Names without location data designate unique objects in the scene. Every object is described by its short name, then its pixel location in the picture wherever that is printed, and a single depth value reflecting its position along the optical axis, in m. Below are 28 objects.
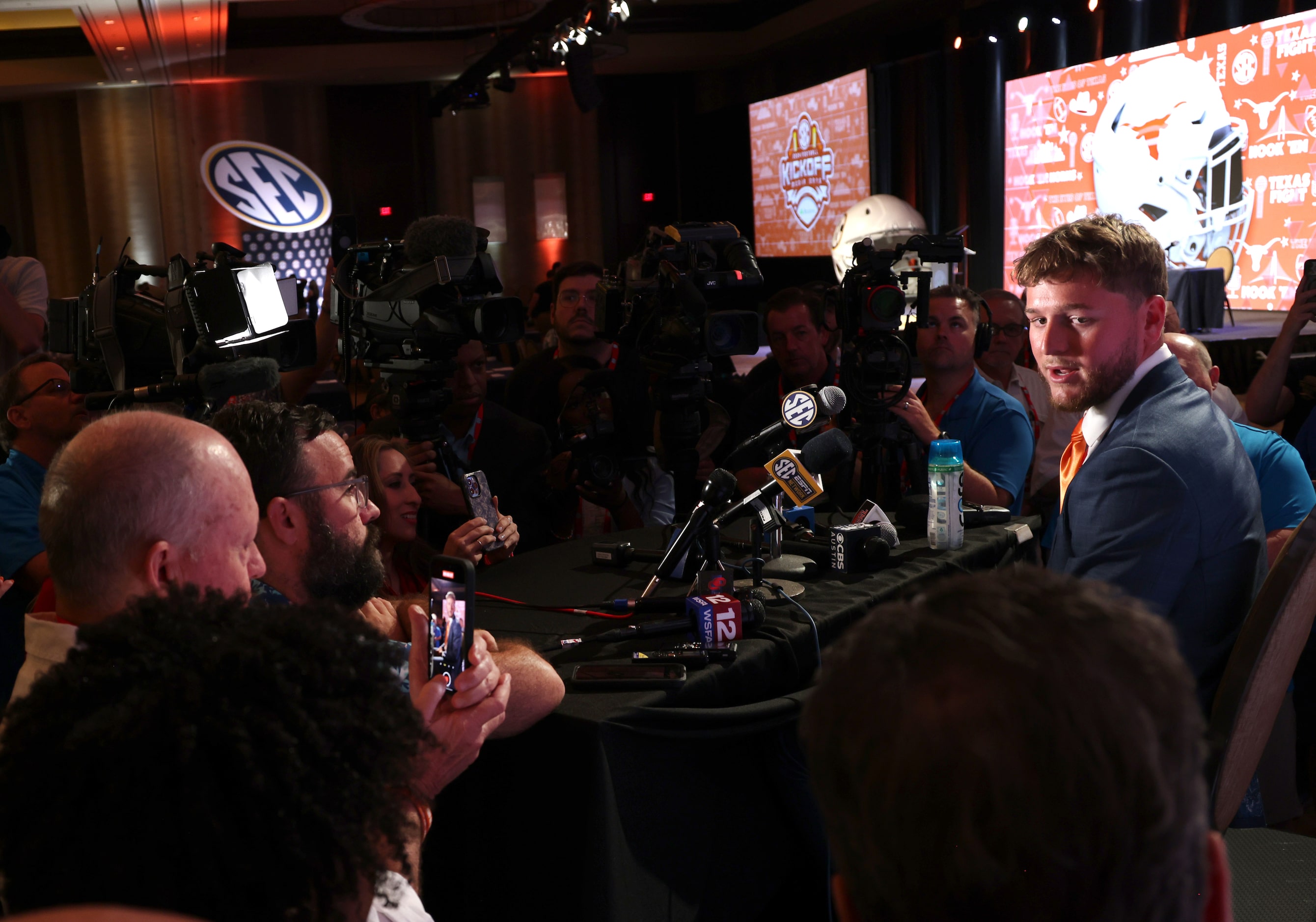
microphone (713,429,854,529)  2.18
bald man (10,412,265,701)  1.26
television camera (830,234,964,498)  2.78
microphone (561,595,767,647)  1.91
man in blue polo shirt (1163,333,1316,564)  2.30
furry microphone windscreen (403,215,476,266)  2.70
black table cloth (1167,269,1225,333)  5.32
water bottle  2.47
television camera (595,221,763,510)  2.81
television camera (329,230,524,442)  2.57
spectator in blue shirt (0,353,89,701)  2.24
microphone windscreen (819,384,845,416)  2.34
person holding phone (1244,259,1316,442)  3.79
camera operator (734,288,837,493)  3.63
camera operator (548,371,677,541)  3.00
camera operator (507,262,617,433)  3.80
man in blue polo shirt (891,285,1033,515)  2.96
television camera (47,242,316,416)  2.17
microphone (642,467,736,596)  2.19
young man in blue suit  1.66
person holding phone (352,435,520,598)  2.37
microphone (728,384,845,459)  2.31
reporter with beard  1.77
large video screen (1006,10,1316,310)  4.97
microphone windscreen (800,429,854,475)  2.22
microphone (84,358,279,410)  2.10
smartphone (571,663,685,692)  1.74
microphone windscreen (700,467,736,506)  2.19
